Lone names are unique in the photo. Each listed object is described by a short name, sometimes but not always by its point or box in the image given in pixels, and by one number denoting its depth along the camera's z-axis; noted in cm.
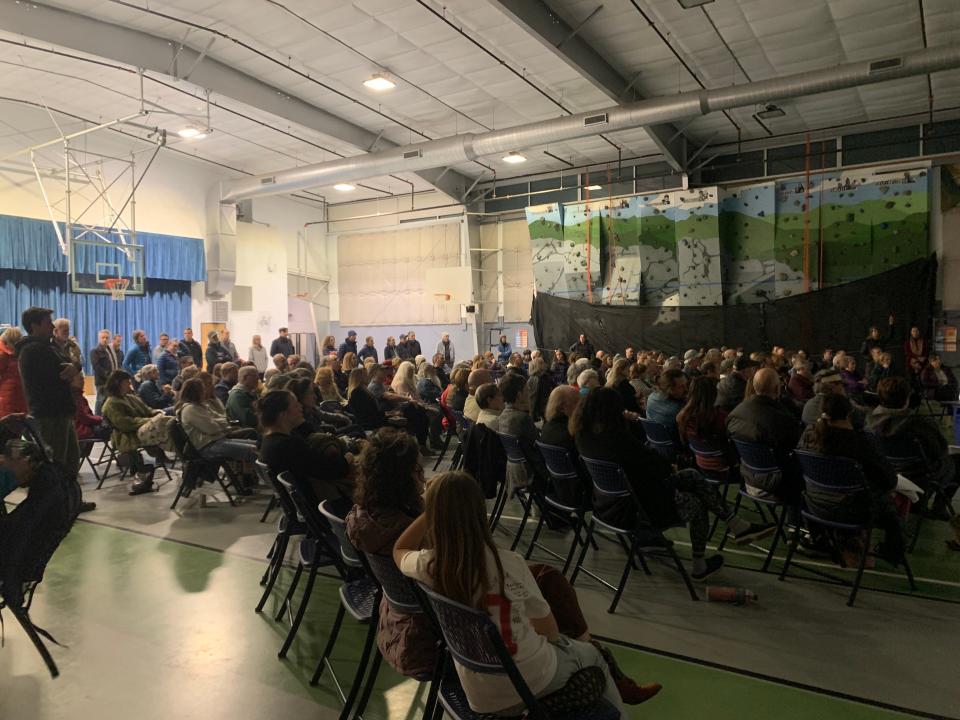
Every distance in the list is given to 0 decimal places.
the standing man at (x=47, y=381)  479
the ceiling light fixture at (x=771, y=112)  1165
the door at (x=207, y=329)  1486
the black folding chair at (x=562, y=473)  388
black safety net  1173
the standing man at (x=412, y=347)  1443
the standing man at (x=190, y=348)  1133
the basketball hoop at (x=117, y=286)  1097
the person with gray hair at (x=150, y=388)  700
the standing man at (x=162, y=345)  994
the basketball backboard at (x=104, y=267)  1159
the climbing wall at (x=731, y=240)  1214
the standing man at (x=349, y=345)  1323
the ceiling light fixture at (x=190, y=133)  1065
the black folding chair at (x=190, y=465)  531
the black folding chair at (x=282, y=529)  329
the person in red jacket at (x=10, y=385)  560
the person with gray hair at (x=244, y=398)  580
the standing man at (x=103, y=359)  888
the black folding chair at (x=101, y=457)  617
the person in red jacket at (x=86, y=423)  619
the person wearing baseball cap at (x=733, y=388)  579
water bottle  344
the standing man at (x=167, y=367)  959
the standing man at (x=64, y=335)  668
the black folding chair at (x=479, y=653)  166
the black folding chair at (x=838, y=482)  341
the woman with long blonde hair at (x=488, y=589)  176
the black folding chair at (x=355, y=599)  243
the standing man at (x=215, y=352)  1134
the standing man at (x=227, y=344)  1195
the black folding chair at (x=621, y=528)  339
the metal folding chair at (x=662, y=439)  493
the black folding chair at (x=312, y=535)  296
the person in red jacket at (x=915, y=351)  1105
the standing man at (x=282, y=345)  1298
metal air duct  848
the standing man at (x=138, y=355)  998
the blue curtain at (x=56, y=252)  1120
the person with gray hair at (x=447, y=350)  1524
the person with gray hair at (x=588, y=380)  580
